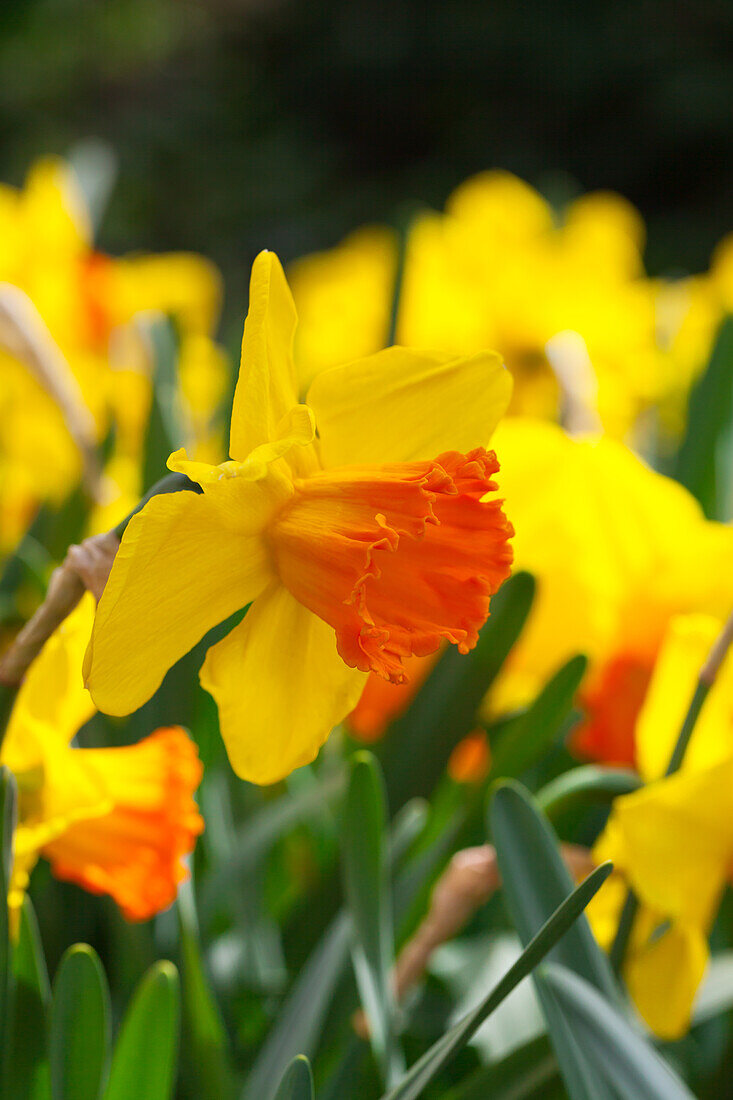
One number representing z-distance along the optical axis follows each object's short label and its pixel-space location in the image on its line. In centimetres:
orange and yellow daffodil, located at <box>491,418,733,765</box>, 75
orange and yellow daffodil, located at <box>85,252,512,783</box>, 61
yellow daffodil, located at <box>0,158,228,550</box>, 102
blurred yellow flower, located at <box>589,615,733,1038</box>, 67
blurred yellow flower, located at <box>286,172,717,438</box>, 118
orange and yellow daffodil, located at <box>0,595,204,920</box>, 65
